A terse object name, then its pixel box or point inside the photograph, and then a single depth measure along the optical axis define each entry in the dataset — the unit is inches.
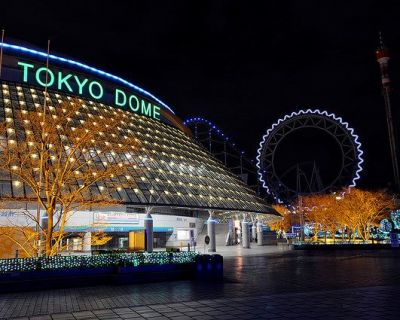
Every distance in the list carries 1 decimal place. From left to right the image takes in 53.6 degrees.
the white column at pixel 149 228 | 1674.1
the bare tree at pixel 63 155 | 923.4
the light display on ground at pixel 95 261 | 782.5
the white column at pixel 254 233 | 4001.5
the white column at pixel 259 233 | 2925.7
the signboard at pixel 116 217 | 1914.4
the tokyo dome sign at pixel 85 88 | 1961.1
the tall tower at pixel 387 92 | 4375.0
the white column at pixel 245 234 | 2464.0
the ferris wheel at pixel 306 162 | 3255.4
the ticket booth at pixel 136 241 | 1451.8
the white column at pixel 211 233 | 1983.8
